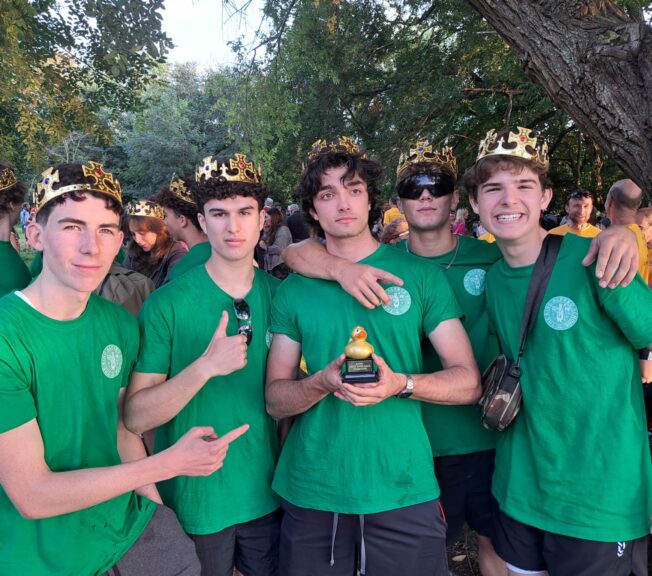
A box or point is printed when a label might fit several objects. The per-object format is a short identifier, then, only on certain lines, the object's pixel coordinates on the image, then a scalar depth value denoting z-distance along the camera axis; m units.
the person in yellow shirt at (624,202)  5.30
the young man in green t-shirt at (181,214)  5.13
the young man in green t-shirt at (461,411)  2.93
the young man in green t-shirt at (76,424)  1.92
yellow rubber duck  2.06
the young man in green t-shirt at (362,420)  2.37
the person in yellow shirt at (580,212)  7.35
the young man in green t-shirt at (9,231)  3.29
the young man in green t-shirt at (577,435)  2.28
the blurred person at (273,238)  9.25
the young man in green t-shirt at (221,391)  2.56
